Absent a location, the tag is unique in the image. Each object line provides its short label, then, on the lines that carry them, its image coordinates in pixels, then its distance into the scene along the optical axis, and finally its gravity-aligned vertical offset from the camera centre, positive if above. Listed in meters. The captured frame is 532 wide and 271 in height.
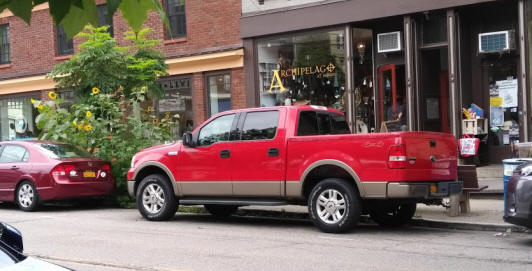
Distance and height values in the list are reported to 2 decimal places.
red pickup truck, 9.59 -0.81
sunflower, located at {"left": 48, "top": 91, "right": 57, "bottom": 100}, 16.06 +0.77
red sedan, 13.61 -0.97
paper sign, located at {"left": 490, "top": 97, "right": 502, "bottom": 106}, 15.36 +0.18
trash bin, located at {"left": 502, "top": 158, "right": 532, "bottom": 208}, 9.74 -0.86
